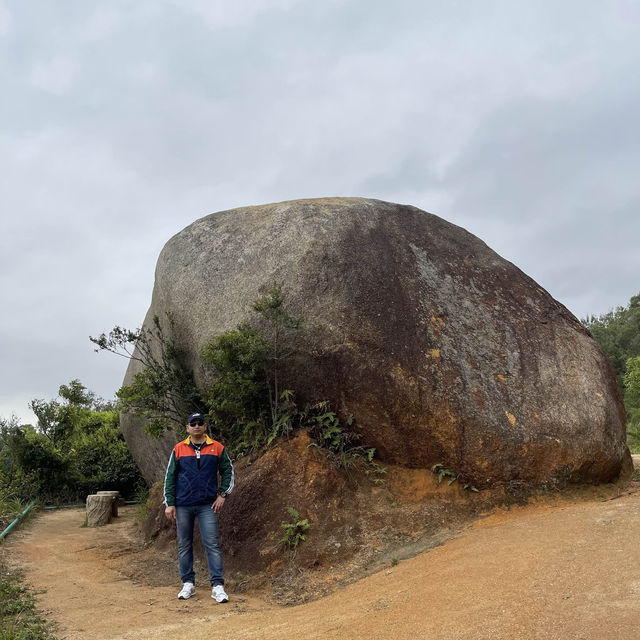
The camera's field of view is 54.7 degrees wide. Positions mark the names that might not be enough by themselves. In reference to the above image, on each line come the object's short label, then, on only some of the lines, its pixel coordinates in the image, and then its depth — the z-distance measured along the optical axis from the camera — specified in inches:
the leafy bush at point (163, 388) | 366.0
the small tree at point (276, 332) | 308.2
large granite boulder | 302.0
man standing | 251.4
